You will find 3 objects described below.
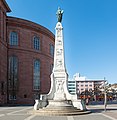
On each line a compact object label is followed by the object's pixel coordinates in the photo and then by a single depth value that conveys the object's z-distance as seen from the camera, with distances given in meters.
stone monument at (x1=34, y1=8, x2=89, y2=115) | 15.56
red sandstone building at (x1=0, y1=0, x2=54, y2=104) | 29.24
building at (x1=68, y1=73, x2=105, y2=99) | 84.21
